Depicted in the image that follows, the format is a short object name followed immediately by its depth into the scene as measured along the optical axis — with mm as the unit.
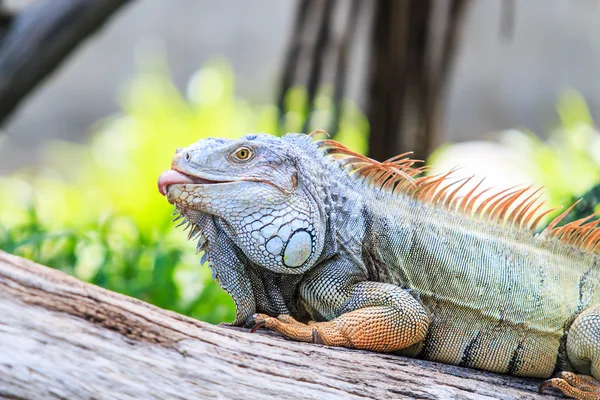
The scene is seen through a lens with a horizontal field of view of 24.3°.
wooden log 4652
